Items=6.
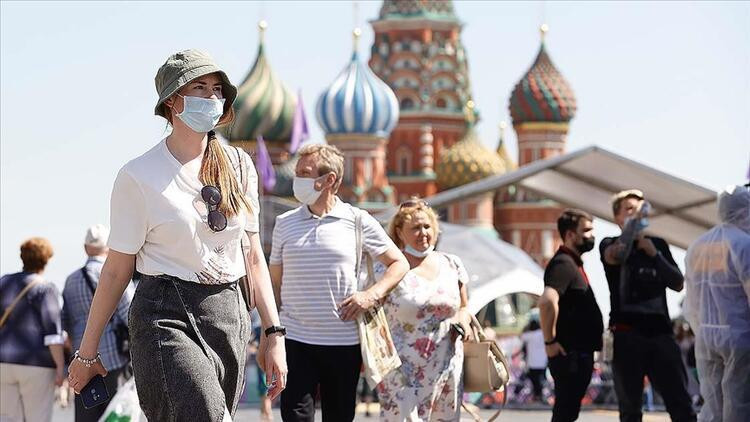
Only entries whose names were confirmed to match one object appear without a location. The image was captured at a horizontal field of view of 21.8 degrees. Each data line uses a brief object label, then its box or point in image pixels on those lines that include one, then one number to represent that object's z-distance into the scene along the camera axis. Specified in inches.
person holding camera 379.9
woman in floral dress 344.5
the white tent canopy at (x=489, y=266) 897.5
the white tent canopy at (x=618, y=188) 740.0
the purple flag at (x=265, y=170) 2368.5
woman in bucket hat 208.8
